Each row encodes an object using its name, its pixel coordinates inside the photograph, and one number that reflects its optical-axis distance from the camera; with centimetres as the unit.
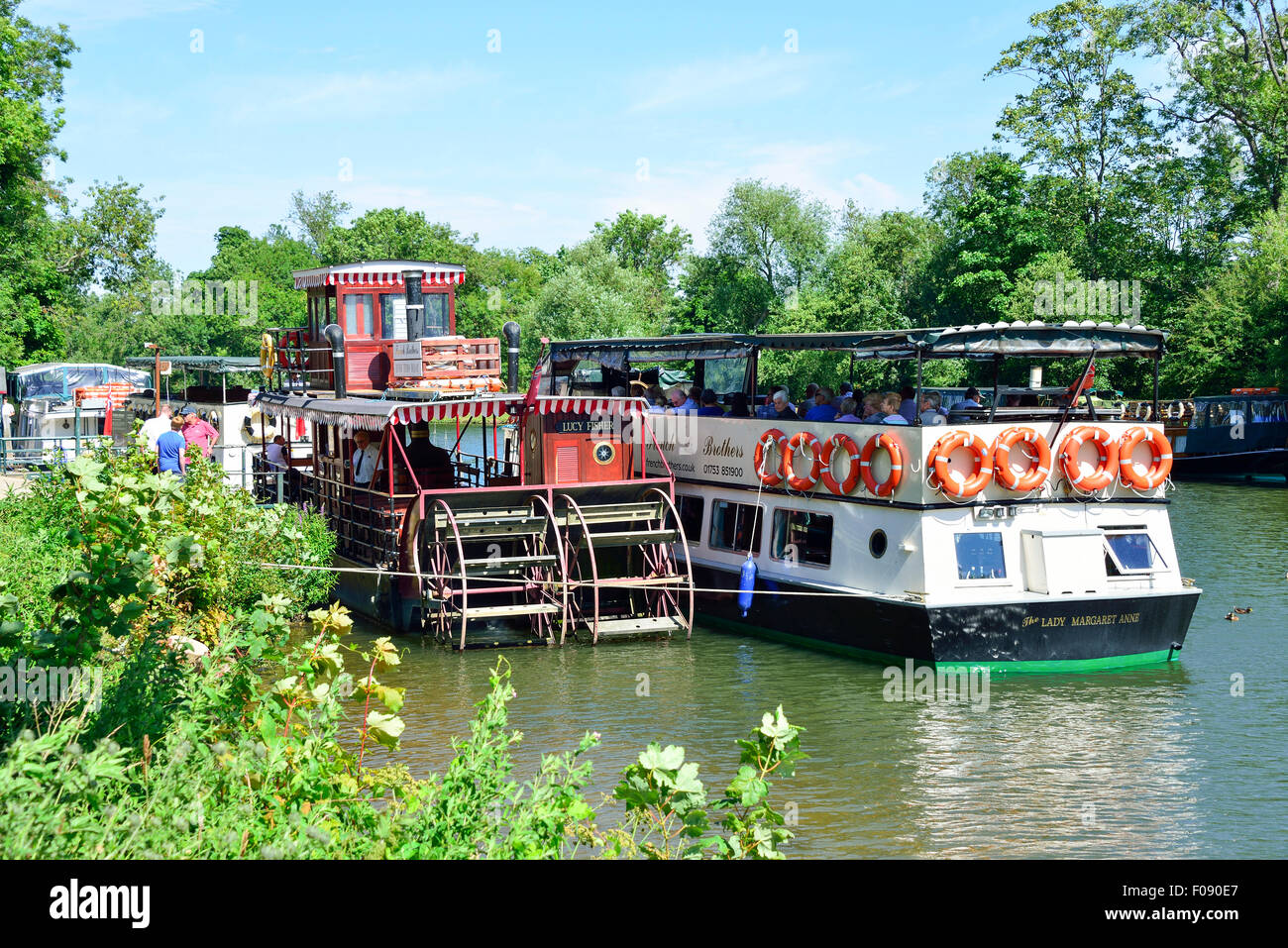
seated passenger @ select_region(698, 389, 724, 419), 2230
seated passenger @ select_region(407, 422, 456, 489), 2184
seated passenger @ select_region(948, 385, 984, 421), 1838
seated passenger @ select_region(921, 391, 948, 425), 1742
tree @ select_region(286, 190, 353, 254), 11375
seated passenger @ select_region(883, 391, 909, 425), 1753
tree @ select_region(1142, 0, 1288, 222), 4909
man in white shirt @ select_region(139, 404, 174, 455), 2067
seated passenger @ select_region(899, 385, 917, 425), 1827
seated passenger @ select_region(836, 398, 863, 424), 1902
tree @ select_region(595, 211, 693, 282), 9050
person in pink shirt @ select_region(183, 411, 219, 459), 2186
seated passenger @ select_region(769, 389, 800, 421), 2022
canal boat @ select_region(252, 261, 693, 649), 1894
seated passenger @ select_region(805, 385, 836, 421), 1916
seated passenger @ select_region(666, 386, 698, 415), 2255
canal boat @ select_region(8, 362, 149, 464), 3947
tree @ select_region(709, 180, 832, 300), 6638
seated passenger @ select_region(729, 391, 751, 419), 2225
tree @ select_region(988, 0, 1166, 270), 5091
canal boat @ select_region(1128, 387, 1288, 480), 4475
